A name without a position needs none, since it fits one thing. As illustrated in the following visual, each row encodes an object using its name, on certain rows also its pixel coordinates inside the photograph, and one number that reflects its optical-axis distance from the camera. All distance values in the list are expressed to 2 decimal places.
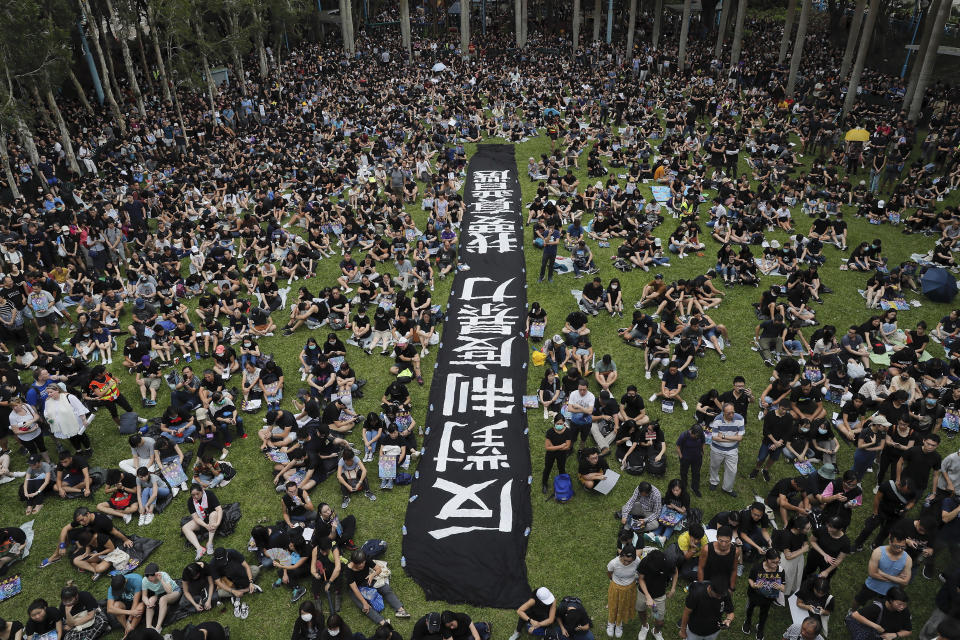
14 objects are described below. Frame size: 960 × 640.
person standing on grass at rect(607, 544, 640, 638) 7.37
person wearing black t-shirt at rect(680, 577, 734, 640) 6.92
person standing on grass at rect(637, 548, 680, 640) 7.42
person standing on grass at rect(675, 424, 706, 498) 9.53
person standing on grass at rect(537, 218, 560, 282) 16.88
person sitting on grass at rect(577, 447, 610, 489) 9.95
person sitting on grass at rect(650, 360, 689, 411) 11.98
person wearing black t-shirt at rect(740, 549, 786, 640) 7.36
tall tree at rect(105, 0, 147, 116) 28.28
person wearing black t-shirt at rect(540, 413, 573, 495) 9.85
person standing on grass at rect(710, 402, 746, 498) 9.65
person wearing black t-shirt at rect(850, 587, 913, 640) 6.71
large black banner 8.84
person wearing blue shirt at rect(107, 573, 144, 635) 7.97
